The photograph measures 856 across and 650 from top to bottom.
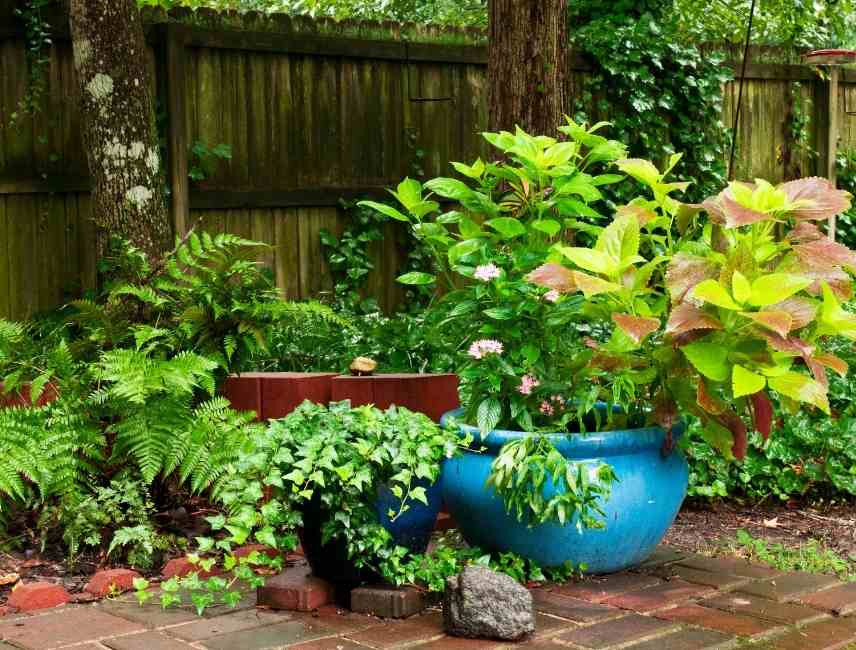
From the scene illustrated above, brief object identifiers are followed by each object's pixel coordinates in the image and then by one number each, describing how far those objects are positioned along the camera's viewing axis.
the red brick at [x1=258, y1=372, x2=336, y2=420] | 4.54
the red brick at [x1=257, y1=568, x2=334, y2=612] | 3.46
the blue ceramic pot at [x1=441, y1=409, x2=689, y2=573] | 3.70
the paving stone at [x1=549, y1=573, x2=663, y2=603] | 3.63
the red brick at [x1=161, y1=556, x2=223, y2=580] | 3.79
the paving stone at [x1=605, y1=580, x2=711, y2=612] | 3.52
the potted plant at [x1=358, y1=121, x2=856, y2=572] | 3.47
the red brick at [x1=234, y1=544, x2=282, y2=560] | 3.96
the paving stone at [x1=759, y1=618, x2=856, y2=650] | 3.17
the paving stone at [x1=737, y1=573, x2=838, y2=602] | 3.64
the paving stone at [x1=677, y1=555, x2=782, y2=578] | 3.87
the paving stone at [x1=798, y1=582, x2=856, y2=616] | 3.49
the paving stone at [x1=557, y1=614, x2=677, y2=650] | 3.18
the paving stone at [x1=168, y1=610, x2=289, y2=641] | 3.23
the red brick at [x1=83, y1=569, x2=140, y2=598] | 3.62
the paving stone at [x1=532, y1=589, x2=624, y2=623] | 3.40
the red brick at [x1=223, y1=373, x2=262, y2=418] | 4.57
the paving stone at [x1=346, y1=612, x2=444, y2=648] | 3.18
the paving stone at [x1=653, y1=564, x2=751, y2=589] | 3.75
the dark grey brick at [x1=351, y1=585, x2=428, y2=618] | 3.39
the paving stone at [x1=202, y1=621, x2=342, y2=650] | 3.13
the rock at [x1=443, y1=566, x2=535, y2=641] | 3.17
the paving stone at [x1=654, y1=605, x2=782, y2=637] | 3.29
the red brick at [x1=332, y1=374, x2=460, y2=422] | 4.50
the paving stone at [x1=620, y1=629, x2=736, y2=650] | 3.14
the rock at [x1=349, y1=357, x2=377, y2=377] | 4.59
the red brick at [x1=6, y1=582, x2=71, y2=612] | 3.48
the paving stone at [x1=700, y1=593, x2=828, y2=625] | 3.41
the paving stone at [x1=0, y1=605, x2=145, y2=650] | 3.18
